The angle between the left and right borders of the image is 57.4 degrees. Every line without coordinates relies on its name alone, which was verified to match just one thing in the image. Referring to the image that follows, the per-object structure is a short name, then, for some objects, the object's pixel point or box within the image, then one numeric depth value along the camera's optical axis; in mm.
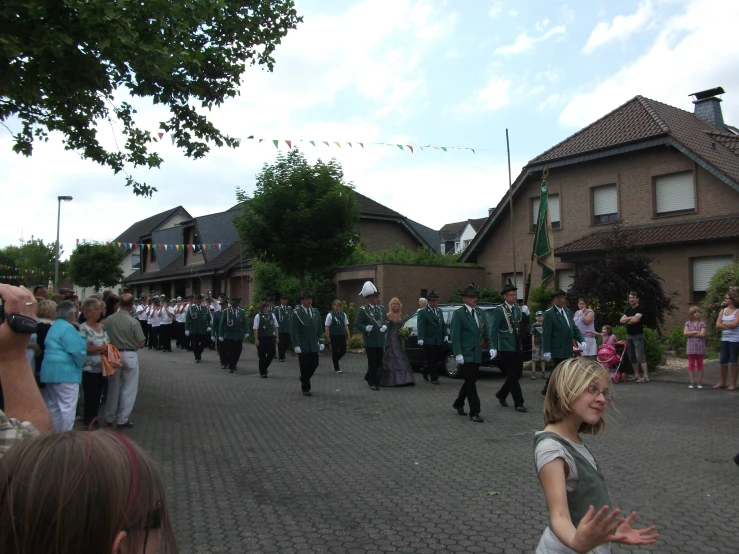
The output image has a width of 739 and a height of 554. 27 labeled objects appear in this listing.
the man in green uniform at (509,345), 10828
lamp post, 36438
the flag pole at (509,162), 24395
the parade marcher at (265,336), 16516
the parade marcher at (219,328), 18719
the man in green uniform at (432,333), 14531
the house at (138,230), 54656
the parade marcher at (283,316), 20031
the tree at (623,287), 17125
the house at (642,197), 21250
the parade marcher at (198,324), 21266
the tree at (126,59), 7488
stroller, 14586
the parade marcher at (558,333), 11555
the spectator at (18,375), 2908
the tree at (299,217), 22875
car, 15477
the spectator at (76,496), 1204
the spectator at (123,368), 9656
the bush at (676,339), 19422
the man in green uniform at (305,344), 13023
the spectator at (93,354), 8703
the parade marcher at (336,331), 17188
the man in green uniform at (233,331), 18062
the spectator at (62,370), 6855
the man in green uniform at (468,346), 10016
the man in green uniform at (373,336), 14125
